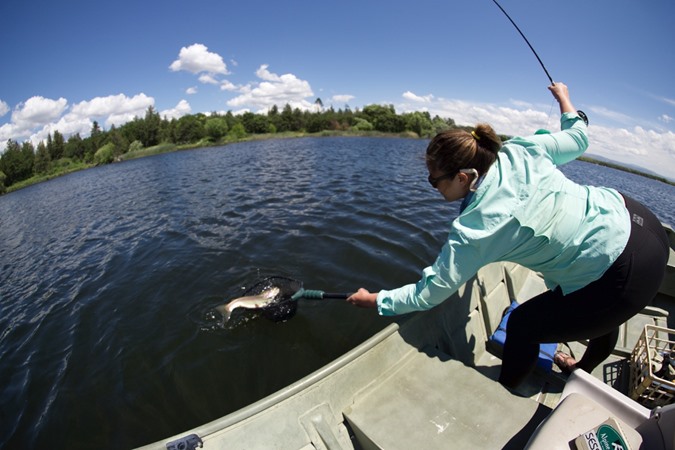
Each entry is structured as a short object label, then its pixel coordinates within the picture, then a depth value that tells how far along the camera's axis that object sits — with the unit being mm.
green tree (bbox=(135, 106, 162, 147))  72438
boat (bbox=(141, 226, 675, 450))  1578
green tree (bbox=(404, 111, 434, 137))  81062
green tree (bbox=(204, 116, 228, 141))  73688
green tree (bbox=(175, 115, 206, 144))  71938
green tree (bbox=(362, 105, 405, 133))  83375
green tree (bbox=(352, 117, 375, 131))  83000
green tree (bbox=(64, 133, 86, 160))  68562
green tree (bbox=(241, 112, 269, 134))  85375
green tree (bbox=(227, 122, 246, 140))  76500
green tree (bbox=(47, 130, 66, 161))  64125
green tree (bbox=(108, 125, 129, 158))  60738
